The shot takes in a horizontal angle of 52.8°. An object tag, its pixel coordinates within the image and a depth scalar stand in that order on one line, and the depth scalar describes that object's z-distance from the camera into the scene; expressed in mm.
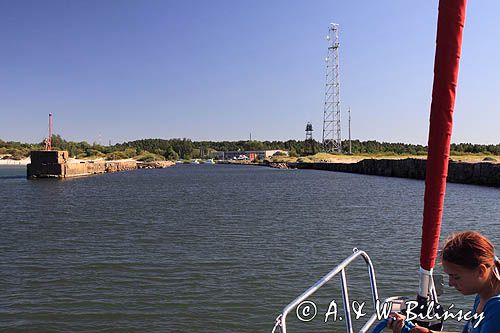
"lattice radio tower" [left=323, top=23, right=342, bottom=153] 133000
